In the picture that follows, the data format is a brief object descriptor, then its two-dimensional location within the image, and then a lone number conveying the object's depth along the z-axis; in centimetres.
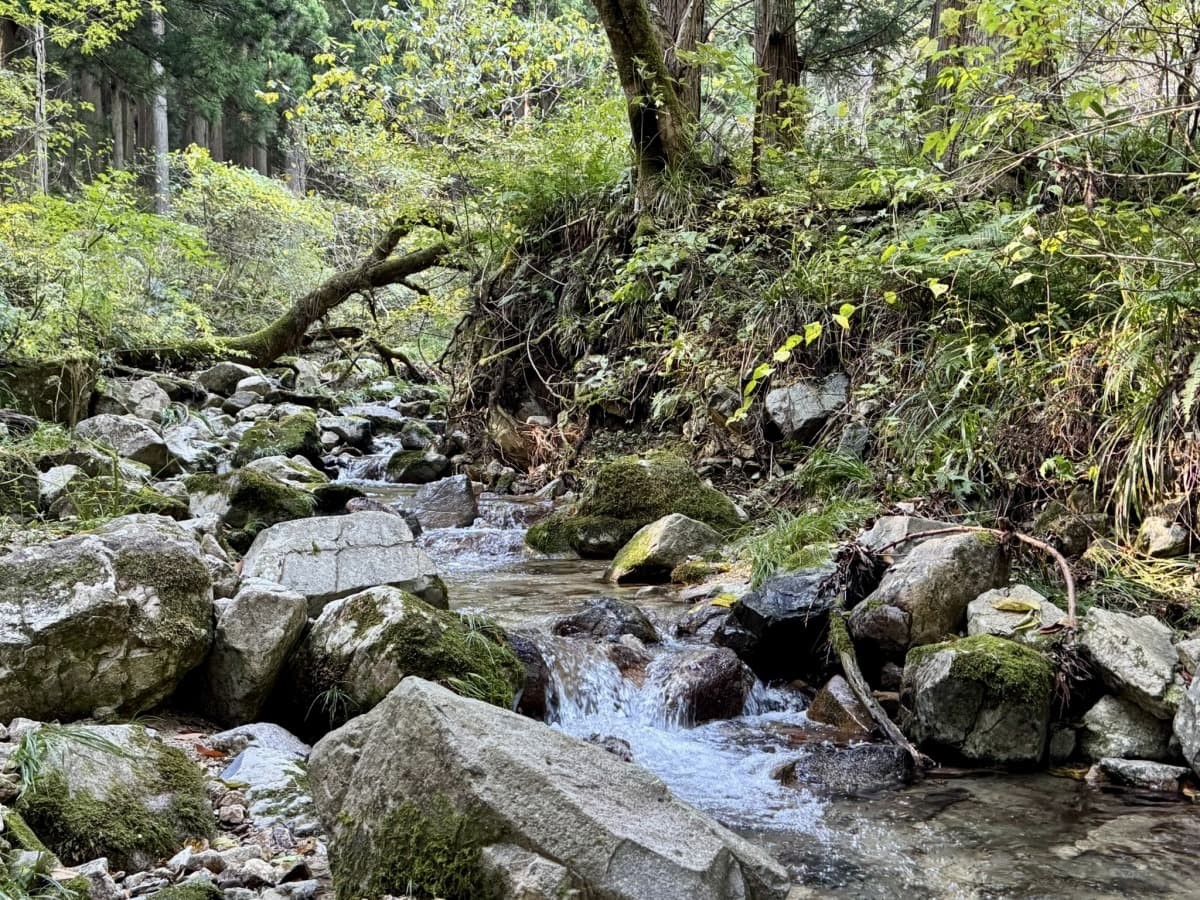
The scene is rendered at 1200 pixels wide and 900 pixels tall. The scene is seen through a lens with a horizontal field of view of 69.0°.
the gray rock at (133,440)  723
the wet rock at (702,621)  452
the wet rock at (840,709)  366
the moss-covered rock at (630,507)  638
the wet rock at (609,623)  444
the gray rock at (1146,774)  307
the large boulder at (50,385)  678
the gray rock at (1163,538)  392
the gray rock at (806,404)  649
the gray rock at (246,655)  303
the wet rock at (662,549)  562
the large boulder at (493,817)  183
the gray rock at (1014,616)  364
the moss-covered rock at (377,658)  308
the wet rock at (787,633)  423
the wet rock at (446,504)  730
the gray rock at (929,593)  392
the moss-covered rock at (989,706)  334
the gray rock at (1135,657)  316
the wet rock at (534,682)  365
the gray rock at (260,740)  284
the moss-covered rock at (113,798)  203
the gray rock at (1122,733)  323
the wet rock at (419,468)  940
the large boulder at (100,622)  264
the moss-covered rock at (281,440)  857
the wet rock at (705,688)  382
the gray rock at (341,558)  375
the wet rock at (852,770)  319
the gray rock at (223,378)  1170
